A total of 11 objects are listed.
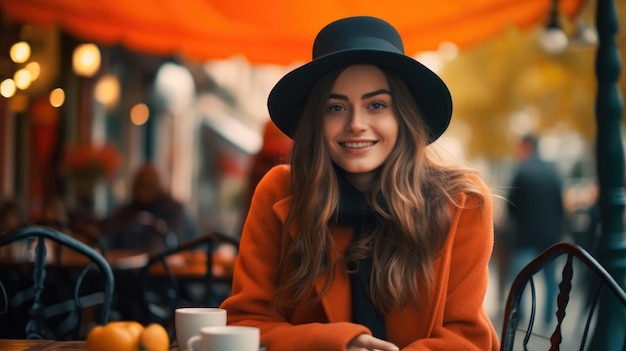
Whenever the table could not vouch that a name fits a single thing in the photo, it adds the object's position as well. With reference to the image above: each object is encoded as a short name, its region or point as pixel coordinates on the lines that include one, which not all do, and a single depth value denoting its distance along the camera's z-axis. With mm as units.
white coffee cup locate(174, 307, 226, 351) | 2629
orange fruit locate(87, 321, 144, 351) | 2529
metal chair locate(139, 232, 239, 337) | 4504
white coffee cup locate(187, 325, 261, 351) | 2350
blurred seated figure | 9125
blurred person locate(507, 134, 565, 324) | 11938
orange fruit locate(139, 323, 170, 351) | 2545
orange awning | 7418
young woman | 3000
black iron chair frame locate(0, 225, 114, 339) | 3549
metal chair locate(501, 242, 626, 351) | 2996
